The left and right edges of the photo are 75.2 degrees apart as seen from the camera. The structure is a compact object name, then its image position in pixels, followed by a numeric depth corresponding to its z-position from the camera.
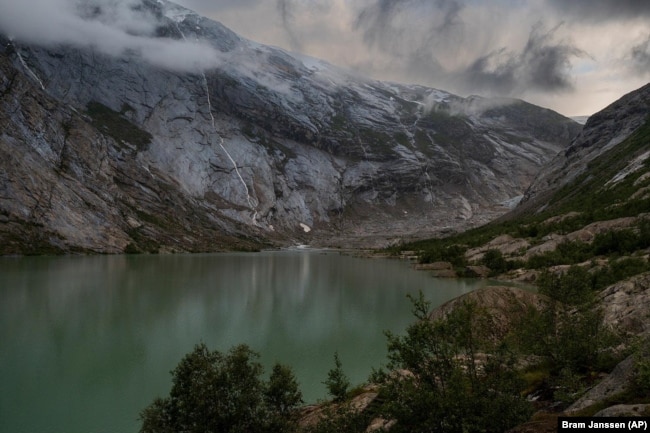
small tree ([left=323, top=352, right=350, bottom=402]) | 15.27
